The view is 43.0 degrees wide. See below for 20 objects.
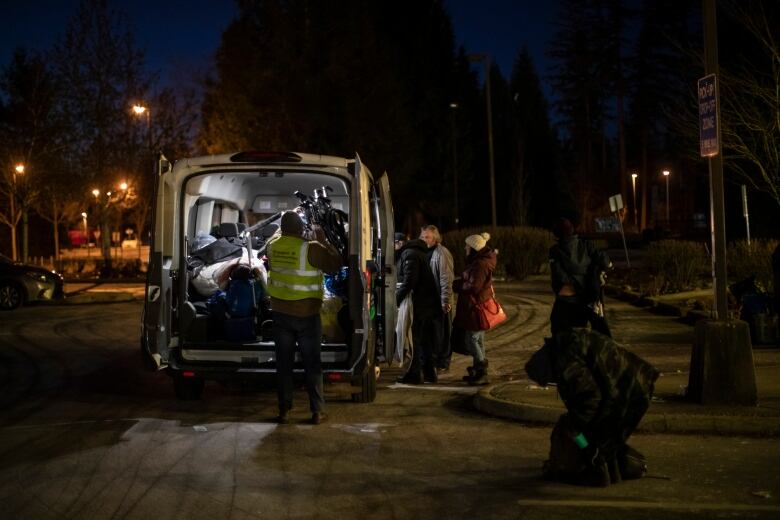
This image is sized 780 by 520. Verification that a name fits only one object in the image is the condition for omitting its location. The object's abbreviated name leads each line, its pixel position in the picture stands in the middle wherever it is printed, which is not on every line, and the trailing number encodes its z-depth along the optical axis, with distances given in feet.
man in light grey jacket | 37.27
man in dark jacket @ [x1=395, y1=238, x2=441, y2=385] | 36.63
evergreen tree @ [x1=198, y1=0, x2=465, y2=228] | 124.06
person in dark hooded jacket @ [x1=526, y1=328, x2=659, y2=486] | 21.20
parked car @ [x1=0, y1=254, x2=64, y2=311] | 71.77
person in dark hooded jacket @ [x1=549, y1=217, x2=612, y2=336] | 30.96
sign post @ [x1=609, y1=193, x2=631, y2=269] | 94.02
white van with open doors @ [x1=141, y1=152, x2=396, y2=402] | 29.73
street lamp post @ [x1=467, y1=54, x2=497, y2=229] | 118.83
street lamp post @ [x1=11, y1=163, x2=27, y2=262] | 108.19
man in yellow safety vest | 28.81
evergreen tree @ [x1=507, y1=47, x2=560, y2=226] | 260.50
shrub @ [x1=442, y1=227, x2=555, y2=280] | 102.22
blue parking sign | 28.94
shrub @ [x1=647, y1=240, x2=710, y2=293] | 73.87
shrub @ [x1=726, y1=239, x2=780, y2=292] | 58.39
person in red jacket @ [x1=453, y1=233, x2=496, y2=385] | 36.60
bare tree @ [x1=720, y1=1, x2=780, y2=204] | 61.36
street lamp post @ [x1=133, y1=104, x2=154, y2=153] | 118.15
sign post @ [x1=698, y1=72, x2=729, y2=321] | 28.71
